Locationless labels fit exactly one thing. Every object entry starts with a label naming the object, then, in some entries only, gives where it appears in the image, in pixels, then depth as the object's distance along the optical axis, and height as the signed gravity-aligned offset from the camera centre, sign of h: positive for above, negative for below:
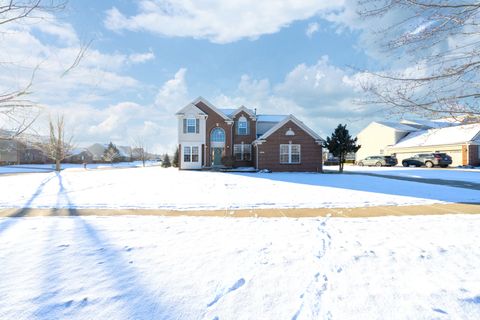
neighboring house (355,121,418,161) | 39.88 +4.29
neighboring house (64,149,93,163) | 64.81 +1.61
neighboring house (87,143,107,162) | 92.53 +5.44
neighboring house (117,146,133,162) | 73.83 +0.85
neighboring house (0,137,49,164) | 53.09 +1.14
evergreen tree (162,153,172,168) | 39.94 -0.22
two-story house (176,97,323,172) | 23.53 +2.08
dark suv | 28.58 +0.00
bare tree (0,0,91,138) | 4.73 +1.36
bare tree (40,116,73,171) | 28.89 +2.07
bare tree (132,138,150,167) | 57.24 +3.36
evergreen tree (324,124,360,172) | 23.80 +1.79
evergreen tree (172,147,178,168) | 34.56 +0.18
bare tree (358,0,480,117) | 4.77 +1.91
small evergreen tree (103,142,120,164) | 62.06 +1.47
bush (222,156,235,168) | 24.77 -0.01
